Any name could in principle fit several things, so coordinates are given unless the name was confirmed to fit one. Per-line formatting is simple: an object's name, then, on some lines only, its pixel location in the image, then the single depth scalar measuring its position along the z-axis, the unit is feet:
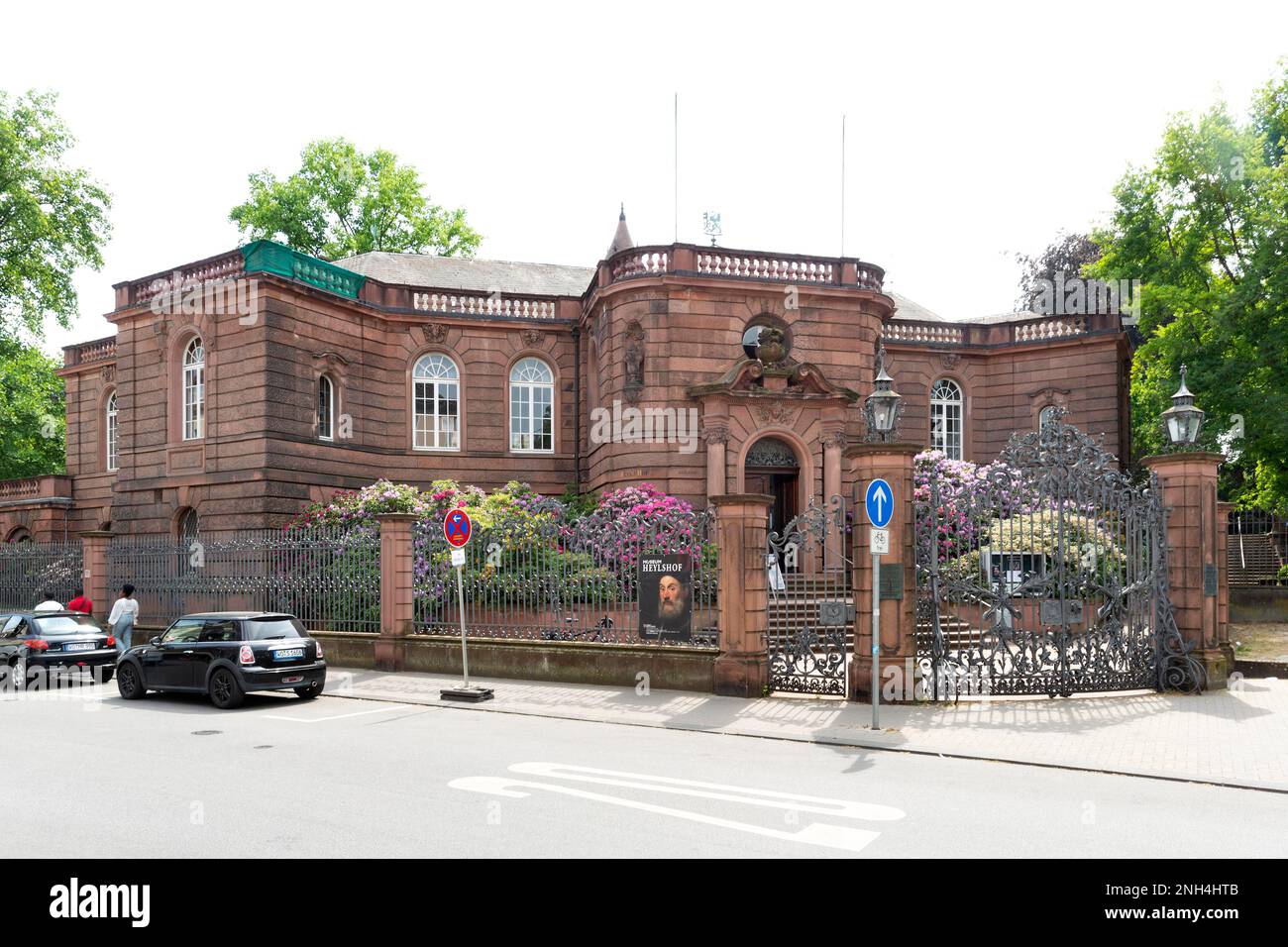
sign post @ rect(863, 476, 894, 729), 37.27
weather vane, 98.63
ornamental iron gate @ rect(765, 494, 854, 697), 44.42
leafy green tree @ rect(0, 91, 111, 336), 111.45
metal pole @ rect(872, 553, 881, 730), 36.53
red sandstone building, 80.07
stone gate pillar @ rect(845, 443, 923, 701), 42.24
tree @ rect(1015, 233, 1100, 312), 113.91
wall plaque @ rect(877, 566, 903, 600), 41.86
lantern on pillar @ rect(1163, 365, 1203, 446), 46.68
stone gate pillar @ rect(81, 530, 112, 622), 74.28
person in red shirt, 68.03
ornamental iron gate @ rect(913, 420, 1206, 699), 44.06
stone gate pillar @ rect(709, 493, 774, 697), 44.86
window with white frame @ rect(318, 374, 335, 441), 86.89
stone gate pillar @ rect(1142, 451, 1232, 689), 46.26
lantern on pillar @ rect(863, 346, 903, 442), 42.78
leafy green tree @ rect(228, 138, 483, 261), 139.33
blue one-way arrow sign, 37.93
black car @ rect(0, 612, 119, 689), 54.34
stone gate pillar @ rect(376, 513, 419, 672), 57.31
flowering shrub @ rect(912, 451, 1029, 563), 44.78
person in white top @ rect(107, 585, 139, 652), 59.62
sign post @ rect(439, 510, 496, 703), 46.47
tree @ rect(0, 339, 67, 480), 125.59
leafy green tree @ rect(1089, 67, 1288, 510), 79.92
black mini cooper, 44.45
